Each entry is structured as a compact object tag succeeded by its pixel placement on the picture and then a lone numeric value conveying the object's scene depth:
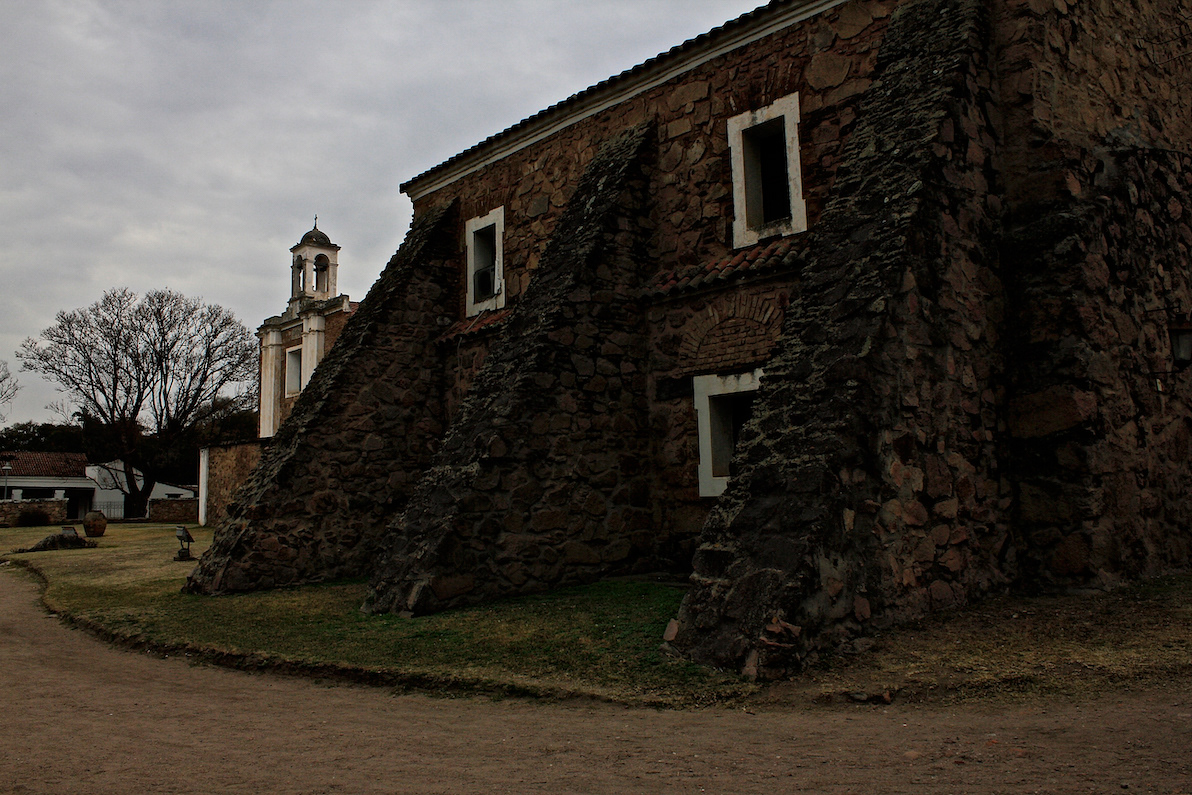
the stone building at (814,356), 5.07
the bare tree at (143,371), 32.25
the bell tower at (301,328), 27.27
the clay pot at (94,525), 20.61
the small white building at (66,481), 38.94
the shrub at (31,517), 24.70
